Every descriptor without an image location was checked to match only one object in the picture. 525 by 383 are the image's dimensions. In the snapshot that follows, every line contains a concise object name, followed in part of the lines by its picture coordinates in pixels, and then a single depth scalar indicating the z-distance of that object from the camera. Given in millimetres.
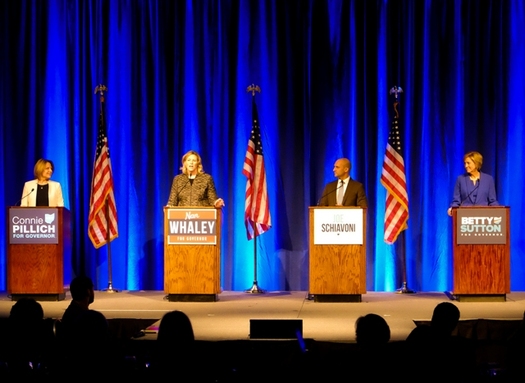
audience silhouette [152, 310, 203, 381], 4141
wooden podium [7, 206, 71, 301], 10234
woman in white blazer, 10500
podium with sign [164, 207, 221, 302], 9984
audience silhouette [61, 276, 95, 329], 5613
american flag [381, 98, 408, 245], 10891
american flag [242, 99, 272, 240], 11172
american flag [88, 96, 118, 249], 11281
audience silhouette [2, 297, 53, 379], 5172
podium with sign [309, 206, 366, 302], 9906
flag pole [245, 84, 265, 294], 11195
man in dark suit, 10231
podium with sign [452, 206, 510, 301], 9867
